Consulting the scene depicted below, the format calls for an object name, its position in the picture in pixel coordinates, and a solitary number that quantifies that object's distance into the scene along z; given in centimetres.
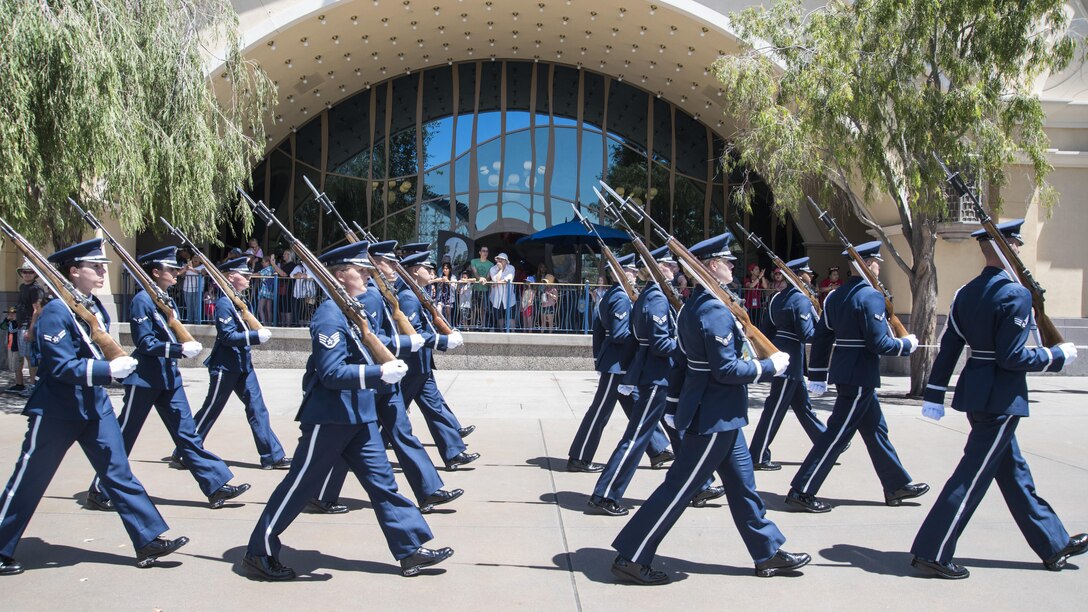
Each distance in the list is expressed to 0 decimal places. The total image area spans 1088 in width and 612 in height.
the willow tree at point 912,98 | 1020
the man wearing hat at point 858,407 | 583
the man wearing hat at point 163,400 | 573
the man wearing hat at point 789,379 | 678
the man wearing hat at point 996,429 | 444
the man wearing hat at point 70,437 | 435
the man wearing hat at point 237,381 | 695
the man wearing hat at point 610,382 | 678
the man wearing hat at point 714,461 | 429
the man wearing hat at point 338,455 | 427
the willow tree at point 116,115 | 906
